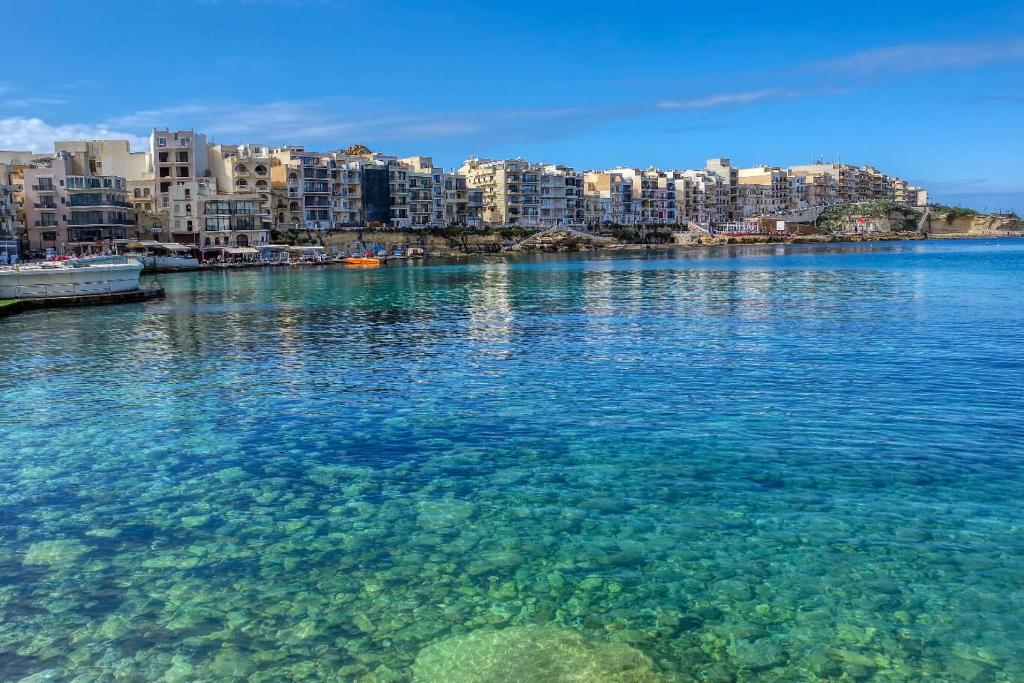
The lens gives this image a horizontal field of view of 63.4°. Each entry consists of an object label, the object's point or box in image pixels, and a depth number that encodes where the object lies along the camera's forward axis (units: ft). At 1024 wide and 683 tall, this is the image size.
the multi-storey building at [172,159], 402.11
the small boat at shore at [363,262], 385.58
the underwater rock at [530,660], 27.07
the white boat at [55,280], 180.04
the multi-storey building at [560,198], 576.20
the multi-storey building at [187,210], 392.27
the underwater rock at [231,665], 27.63
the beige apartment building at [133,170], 396.78
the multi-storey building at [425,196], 497.05
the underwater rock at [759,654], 27.45
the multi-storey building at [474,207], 545.19
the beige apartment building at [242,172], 411.54
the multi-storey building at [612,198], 618.44
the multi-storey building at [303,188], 436.35
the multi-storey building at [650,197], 643.86
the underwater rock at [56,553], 36.83
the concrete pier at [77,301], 166.30
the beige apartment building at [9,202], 314.35
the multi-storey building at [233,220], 396.98
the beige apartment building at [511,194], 558.97
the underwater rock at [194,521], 41.06
